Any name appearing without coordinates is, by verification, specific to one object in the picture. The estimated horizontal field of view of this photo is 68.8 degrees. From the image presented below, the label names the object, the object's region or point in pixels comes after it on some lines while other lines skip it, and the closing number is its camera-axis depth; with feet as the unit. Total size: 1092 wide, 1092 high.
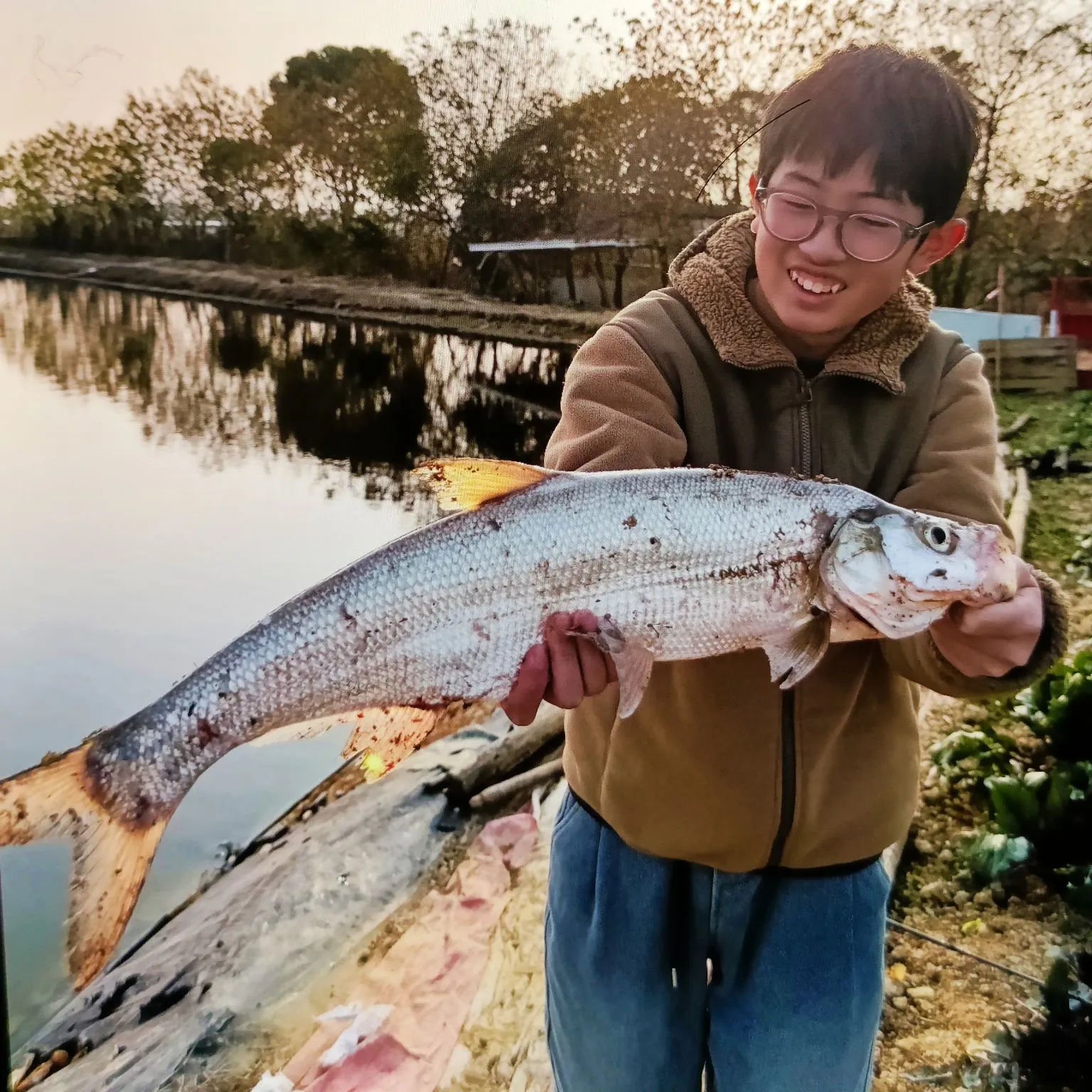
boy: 3.50
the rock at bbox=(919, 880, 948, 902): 7.22
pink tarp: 5.89
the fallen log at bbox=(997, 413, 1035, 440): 16.38
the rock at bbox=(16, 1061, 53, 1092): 6.11
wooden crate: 13.89
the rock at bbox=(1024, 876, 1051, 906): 7.00
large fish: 3.30
